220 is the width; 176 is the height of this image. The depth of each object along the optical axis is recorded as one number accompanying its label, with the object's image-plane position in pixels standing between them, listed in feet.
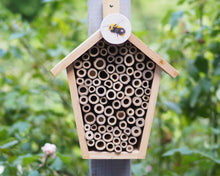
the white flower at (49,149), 5.07
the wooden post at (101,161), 4.96
